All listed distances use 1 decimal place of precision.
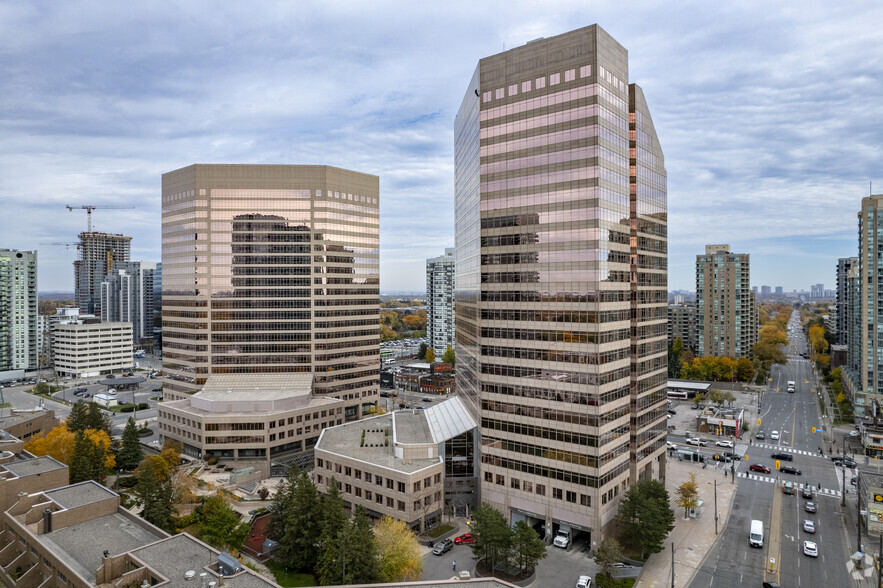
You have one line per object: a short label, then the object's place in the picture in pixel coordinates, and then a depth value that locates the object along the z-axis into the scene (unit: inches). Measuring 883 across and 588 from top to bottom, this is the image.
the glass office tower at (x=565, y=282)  2819.9
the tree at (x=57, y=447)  3663.9
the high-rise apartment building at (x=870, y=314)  5039.4
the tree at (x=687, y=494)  3255.4
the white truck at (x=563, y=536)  2824.8
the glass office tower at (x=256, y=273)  5206.7
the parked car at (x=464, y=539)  2930.6
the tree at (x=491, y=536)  2497.5
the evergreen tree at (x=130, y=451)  4074.8
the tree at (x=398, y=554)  2333.9
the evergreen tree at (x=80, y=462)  3314.5
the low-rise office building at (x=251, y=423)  4293.8
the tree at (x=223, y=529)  2586.1
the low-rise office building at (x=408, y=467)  3046.3
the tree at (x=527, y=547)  2458.2
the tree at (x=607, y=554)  2427.4
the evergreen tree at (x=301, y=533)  2556.6
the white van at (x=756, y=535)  2854.3
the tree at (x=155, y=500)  2736.2
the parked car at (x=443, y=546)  2774.9
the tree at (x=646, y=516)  2691.9
